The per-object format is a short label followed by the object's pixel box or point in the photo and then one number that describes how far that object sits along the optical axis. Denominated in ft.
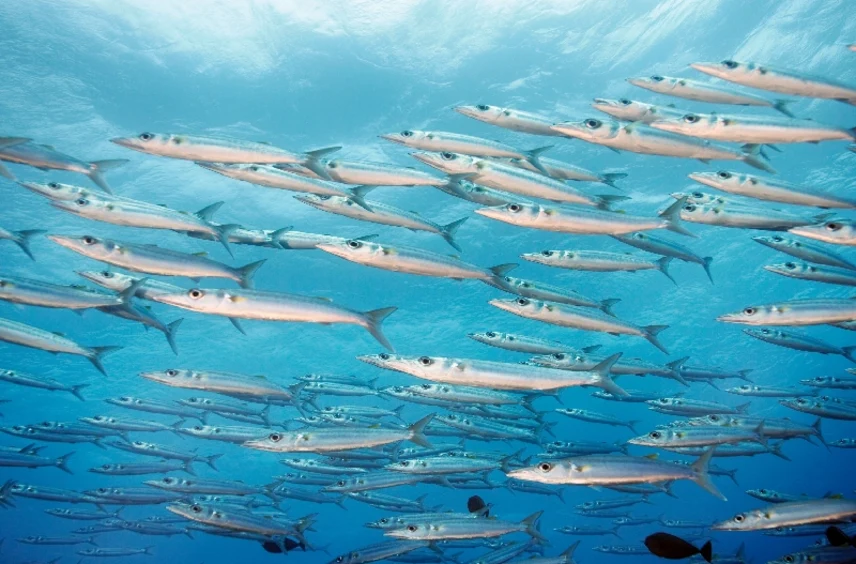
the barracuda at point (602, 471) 18.01
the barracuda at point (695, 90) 19.01
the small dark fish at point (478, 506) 24.28
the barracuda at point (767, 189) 18.39
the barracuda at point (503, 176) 20.04
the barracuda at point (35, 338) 22.36
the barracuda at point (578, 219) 18.11
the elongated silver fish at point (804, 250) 21.86
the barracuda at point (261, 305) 16.39
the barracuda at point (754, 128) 16.71
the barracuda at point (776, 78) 16.63
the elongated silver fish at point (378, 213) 21.18
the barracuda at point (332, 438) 21.22
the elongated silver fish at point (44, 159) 18.64
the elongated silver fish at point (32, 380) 33.88
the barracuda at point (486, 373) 18.45
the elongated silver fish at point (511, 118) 21.08
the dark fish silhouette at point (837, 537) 19.33
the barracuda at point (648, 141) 17.88
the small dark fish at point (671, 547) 17.26
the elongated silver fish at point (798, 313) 19.12
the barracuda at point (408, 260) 17.69
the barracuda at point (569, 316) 20.92
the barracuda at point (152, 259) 18.24
